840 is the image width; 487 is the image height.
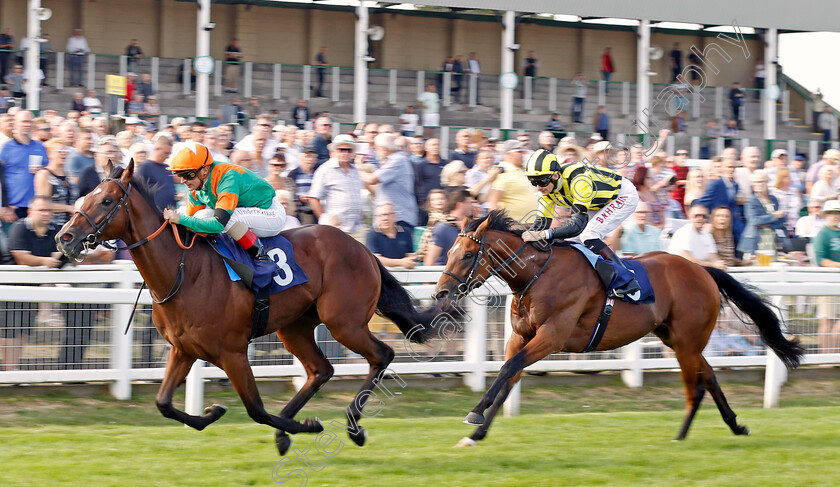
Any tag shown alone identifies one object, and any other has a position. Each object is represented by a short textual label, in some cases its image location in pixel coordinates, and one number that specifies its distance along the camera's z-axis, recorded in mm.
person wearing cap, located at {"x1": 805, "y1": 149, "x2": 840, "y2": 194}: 20562
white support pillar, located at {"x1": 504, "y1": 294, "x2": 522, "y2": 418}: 13117
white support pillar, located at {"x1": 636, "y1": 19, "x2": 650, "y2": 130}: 35625
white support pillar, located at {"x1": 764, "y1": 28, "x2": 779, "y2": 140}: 37125
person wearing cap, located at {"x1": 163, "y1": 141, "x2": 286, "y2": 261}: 9789
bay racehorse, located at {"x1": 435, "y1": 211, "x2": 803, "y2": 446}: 10641
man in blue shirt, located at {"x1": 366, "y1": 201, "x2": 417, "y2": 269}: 14570
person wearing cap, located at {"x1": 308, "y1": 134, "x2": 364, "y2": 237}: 15195
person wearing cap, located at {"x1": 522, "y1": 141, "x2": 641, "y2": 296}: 11087
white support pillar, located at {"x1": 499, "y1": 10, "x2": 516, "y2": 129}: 34156
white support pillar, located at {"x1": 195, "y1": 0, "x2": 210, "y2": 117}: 30437
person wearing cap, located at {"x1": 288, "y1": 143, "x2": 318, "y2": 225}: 16422
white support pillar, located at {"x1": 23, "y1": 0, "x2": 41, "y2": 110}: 27500
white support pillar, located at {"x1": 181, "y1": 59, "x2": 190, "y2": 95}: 31031
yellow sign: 25922
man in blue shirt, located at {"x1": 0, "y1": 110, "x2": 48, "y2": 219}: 14492
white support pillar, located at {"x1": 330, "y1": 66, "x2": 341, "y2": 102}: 34062
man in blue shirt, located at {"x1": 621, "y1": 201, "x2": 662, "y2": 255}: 15664
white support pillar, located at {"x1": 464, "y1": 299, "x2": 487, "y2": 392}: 13945
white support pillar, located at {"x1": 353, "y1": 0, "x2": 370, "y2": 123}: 32687
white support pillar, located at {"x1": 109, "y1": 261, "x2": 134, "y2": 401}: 12562
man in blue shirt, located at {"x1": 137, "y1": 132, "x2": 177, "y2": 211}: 14084
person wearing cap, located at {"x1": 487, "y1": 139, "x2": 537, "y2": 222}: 15570
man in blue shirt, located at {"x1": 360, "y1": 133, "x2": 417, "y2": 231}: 16031
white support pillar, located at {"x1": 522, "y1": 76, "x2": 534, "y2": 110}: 35875
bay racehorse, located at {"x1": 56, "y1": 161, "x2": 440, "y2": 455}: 9477
